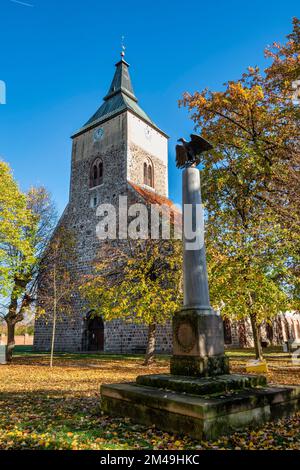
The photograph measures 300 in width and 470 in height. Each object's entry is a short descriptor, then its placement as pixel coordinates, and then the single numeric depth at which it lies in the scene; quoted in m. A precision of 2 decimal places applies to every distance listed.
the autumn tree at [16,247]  14.27
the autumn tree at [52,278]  16.59
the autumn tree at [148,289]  11.55
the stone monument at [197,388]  3.86
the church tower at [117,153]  22.88
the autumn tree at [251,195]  10.75
